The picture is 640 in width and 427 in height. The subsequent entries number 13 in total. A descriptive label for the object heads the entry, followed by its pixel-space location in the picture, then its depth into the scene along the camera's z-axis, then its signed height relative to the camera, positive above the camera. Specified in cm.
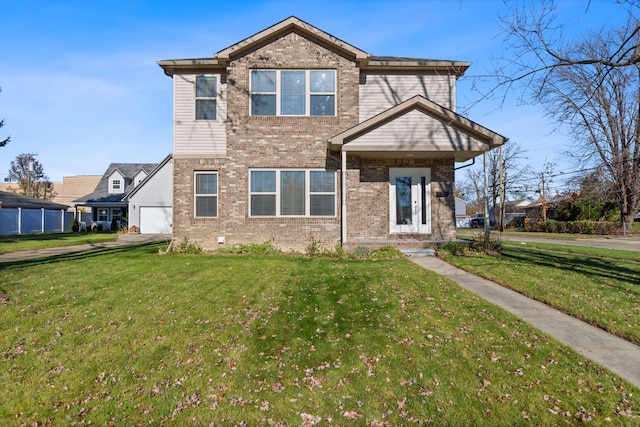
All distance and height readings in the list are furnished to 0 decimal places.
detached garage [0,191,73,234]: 2662 +0
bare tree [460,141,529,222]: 4163 +503
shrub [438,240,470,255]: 1062 -99
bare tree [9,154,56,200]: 4872 +602
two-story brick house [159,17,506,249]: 1199 +222
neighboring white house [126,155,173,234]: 2745 +123
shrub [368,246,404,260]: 1041 -116
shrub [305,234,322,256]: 1145 -105
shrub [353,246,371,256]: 1079 -112
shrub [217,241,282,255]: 1146 -113
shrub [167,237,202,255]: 1173 -112
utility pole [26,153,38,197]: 4831 +837
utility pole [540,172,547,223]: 3645 +140
